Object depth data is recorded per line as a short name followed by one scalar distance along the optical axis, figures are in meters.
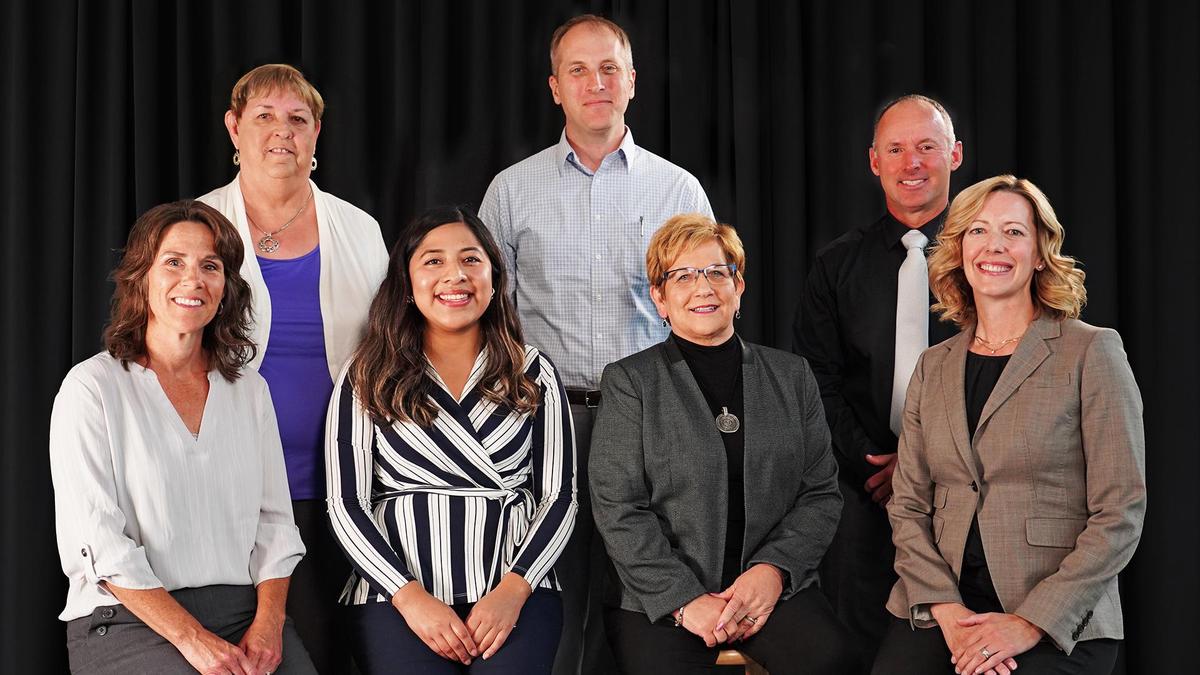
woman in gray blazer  2.46
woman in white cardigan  2.74
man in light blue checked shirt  3.15
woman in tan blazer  2.28
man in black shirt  3.04
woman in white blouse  2.15
